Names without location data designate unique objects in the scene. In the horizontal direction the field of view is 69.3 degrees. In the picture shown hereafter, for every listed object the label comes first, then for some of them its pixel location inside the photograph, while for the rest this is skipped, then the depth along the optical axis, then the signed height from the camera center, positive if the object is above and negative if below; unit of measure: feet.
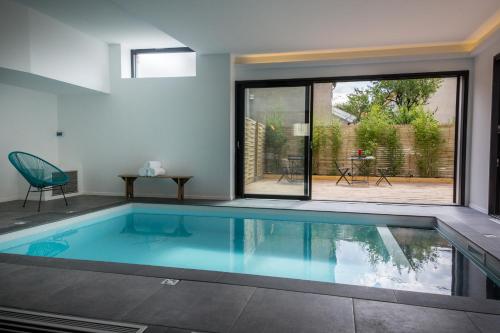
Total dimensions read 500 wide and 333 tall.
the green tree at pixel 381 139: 34.30 +1.55
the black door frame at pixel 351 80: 19.40 +2.77
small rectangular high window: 22.65 +5.88
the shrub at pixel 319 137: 35.04 +1.72
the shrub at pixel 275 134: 21.86 +1.24
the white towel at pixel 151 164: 21.59 -0.63
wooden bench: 21.38 -1.74
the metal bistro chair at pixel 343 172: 31.87 -1.60
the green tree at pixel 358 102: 40.45 +5.96
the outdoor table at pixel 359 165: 30.09 -0.96
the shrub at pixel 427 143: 33.32 +1.16
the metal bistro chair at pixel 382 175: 31.34 -1.81
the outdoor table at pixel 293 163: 21.80 -0.51
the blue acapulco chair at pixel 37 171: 17.83 -0.97
